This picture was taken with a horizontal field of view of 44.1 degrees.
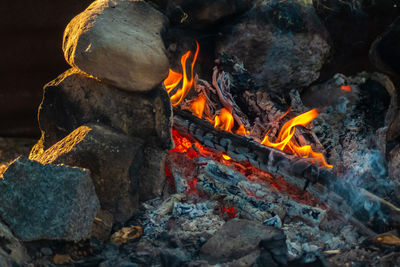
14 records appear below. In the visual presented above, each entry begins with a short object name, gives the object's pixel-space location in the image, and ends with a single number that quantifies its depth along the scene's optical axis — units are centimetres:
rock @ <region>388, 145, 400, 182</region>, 360
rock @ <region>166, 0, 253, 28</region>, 409
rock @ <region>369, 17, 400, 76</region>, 392
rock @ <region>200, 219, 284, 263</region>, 277
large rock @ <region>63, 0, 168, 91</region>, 300
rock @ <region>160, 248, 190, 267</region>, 269
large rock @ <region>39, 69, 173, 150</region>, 320
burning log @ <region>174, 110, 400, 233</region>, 304
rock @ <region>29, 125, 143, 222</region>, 297
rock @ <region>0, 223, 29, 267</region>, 246
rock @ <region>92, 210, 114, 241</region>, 289
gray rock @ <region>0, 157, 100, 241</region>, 261
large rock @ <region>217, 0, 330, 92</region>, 428
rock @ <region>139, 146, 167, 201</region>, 330
